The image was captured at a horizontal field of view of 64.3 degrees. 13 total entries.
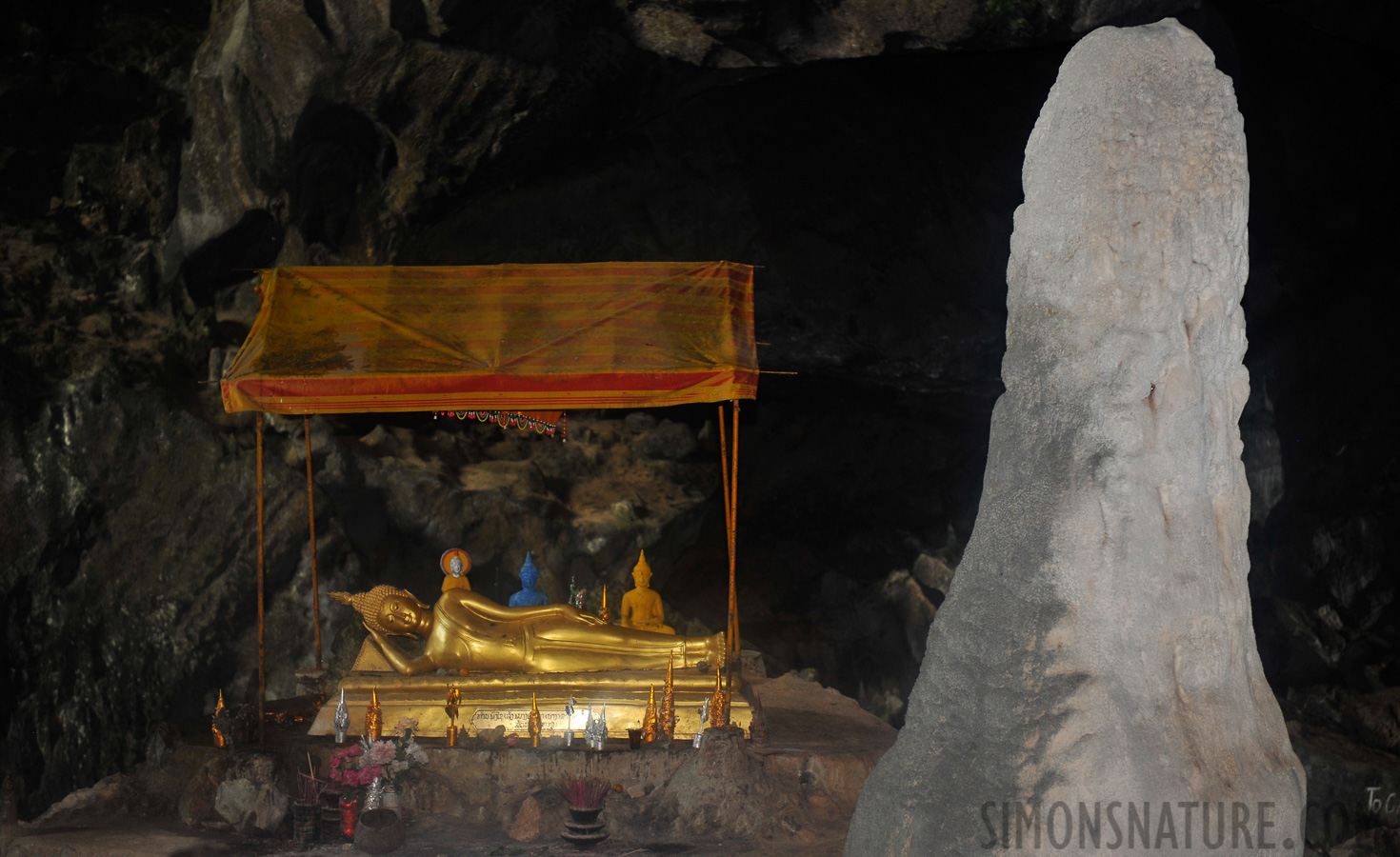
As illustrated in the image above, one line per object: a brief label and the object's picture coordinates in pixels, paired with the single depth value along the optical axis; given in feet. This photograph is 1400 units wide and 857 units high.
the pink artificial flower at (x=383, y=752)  20.93
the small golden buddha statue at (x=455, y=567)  26.47
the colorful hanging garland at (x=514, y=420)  29.86
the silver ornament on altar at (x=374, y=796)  20.35
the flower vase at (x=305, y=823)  19.84
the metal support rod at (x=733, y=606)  23.06
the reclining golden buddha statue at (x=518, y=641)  24.66
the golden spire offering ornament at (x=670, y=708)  22.85
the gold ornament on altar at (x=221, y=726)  22.16
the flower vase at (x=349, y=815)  20.02
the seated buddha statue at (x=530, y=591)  27.91
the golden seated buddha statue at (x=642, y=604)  28.40
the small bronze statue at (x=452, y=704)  23.13
